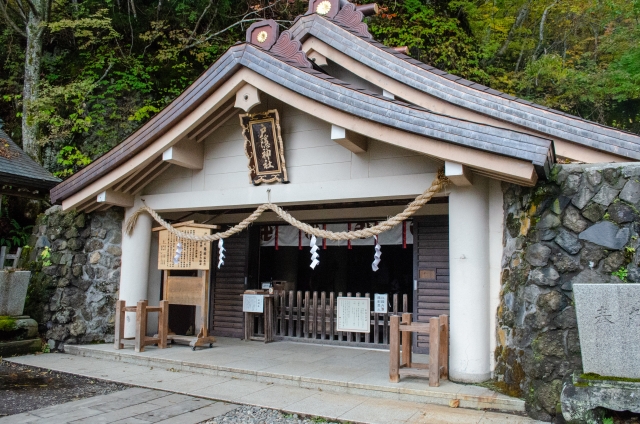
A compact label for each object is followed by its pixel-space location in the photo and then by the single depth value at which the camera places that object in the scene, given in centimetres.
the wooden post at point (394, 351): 658
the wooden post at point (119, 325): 907
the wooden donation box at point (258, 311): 1021
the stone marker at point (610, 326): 455
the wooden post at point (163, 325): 921
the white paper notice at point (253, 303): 1028
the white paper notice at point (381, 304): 945
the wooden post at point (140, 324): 887
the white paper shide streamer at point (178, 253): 926
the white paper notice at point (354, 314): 924
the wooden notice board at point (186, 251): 919
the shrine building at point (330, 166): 652
